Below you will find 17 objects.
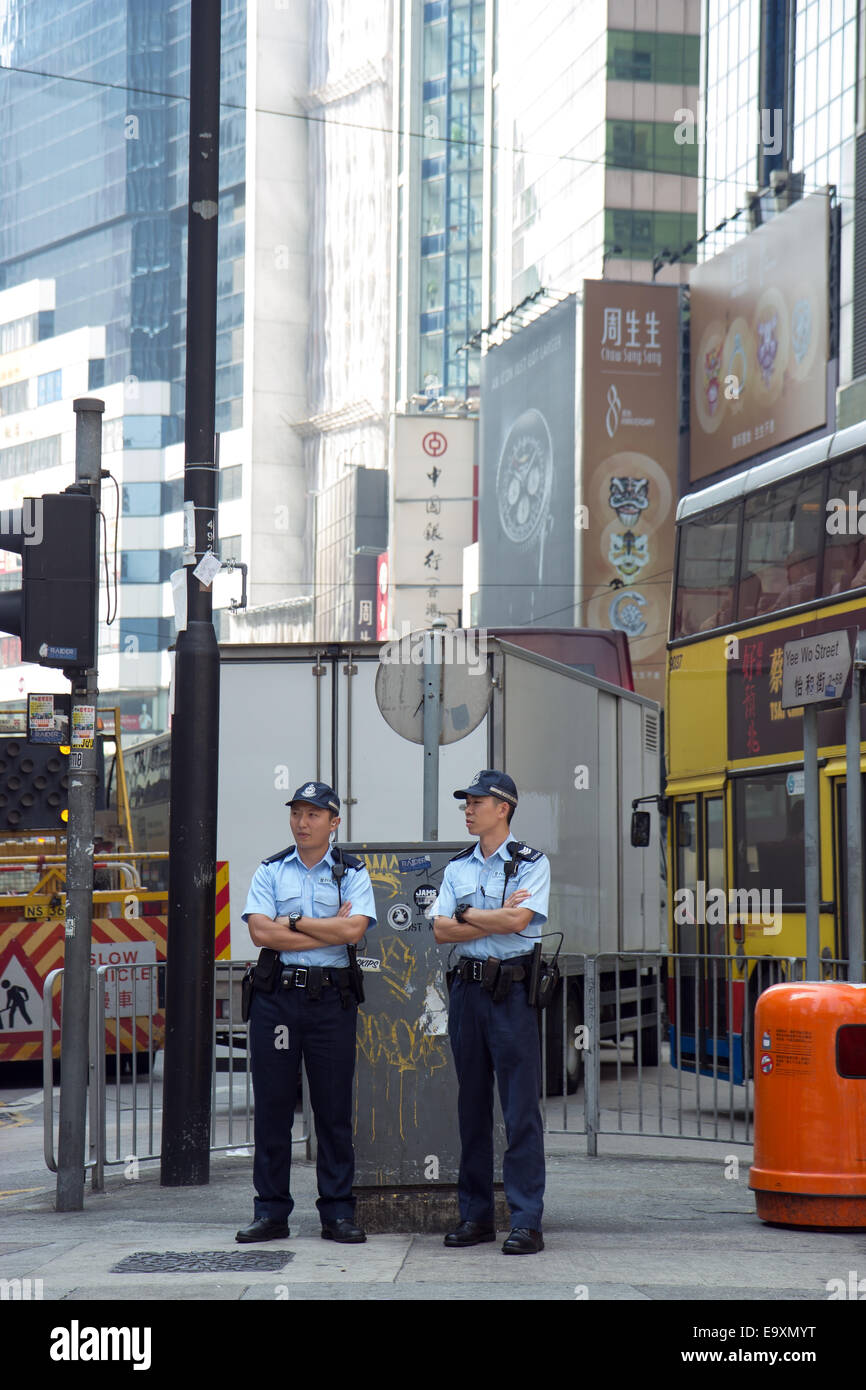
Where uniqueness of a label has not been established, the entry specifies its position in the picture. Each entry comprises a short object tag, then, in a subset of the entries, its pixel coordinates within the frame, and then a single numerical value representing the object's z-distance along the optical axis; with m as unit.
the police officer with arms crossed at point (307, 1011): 7.56
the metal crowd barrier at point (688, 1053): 11.16
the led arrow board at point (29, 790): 18.09
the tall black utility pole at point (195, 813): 9.46
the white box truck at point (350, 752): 13.95
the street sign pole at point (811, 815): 8.38
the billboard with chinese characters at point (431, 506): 67.69
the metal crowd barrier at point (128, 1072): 9.84
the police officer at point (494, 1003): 7.40
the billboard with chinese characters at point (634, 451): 46.78
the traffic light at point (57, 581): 8.91
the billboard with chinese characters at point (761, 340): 40.84
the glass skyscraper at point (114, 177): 138.25
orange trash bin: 8.07
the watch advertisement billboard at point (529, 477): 49.12
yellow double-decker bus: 12.29
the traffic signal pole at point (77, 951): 8.94
